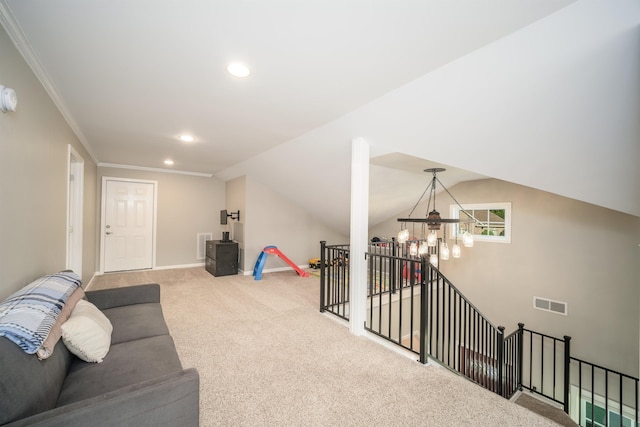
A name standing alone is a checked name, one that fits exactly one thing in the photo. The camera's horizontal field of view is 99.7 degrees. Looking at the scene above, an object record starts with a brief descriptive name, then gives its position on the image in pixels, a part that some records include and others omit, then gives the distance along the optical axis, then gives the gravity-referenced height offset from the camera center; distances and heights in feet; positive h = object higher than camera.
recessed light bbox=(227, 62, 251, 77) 6.63 +3.61
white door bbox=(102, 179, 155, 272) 18.54 -1.03
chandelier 12.37 -1.05
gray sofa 3.33 -2.66
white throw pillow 5.15 -2.52
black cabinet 18.44 -3.19
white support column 9.93 -0.83
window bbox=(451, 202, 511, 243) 16.40 -0.31
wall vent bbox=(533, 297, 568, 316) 14.10 -4.74
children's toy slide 17.80 -3.27
